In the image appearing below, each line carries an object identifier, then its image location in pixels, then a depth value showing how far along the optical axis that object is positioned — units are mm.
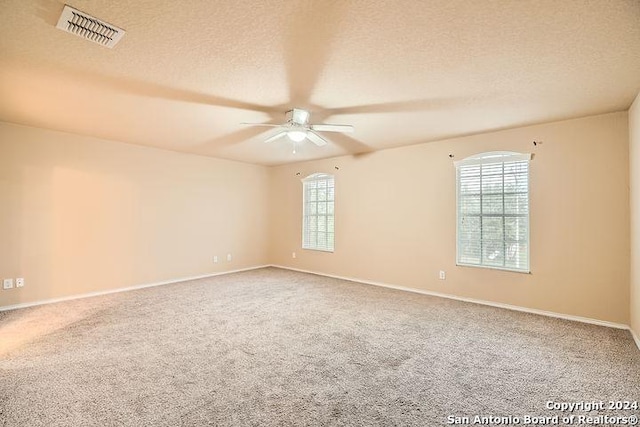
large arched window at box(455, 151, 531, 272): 3975
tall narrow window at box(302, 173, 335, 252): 6199
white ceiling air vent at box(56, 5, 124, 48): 1774
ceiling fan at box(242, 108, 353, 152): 3287
